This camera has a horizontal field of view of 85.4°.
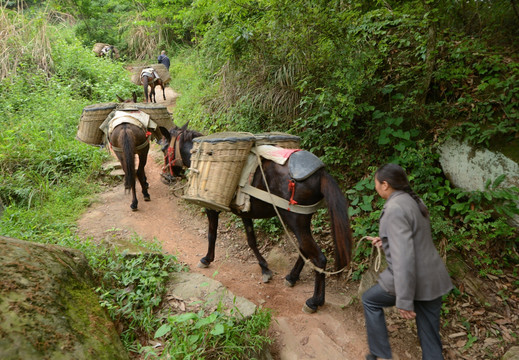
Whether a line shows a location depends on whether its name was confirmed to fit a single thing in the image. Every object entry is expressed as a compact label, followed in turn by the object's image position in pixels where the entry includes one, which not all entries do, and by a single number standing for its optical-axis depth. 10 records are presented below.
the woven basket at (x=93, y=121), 5.96
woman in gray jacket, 1.97
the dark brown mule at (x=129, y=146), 5.20
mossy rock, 1.60
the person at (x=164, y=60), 14.33
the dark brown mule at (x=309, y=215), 2.82
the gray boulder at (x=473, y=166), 3.32
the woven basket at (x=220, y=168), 3.25
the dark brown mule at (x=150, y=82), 11.48
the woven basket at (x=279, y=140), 3.52
